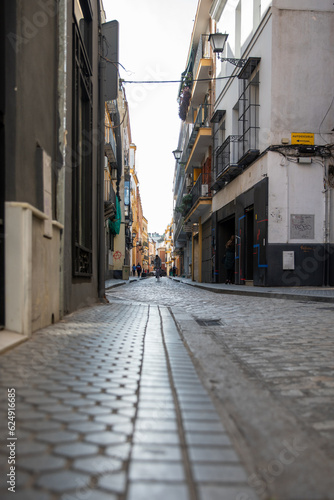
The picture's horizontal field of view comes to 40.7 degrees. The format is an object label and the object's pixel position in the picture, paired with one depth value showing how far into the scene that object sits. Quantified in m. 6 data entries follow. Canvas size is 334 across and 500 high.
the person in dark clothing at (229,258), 17.92
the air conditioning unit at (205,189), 23.14
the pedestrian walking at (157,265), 31.94
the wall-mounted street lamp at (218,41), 14.91
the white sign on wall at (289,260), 13.17
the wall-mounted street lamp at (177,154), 33.50
